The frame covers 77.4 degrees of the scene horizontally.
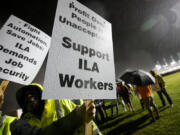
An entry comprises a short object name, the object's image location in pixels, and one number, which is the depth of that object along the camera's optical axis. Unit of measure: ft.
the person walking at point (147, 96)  15.10
